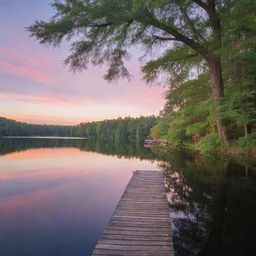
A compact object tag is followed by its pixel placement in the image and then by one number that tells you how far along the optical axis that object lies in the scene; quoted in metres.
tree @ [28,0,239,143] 9.82
